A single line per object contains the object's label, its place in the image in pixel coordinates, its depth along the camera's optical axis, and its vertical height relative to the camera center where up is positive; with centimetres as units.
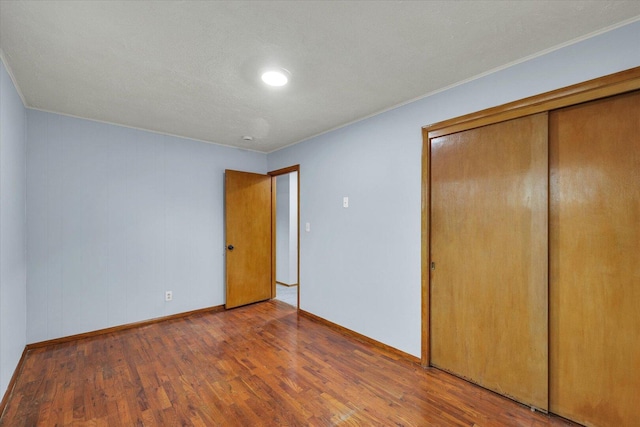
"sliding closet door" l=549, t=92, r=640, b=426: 158 -28
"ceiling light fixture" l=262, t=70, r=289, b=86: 207 +107
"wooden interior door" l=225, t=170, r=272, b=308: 409 -35
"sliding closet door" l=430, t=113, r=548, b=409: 189 -32
